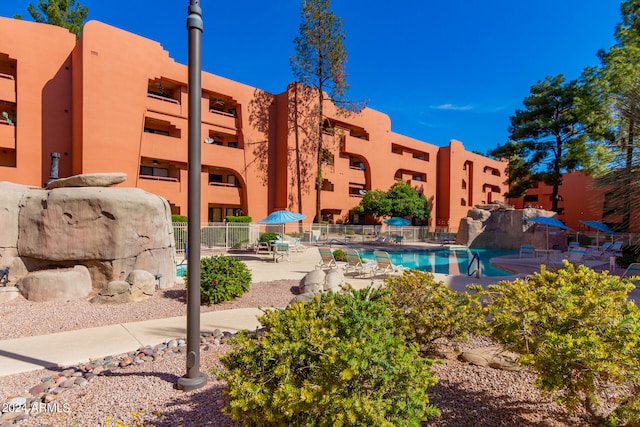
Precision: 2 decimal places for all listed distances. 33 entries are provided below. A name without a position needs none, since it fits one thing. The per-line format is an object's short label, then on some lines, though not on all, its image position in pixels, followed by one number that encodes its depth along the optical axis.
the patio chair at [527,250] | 18.38
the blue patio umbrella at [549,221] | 17.17
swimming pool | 15.81
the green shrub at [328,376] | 1.97
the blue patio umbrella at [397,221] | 27.77
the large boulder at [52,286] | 7.15
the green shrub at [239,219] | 24.91
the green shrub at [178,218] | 20.22
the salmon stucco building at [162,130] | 19.67
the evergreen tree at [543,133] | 26.33
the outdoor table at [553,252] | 16.80
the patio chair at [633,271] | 10.32
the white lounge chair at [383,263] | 11.22
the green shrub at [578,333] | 2.10
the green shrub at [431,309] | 3.58
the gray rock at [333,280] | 7.89
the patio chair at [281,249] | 15.59
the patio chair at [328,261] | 12.63
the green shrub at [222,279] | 7.23
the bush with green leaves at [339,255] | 15.25
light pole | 3.56
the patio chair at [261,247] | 18.81
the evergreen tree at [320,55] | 26.81
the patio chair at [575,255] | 14.73
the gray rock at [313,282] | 8.05
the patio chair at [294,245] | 17.09
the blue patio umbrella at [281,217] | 17.48
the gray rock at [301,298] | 6.31
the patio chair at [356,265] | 11.42
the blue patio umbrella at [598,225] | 18.50
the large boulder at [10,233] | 7.90
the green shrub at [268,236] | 19.47
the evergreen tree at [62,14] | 26.25
